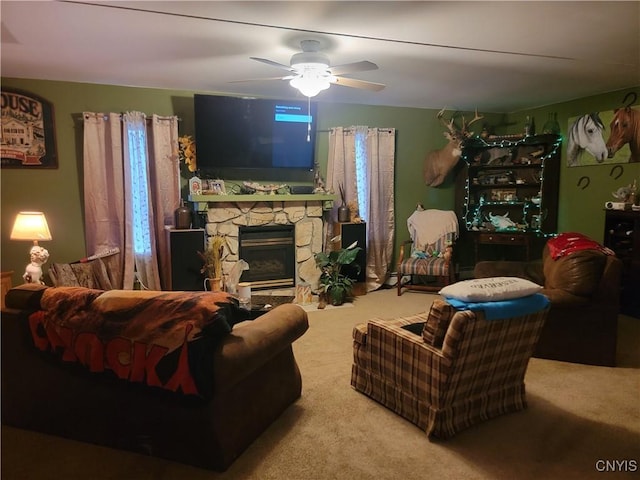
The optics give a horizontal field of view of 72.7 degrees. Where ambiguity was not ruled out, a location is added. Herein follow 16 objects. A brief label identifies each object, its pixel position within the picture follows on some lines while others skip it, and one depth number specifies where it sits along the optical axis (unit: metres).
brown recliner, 3.08
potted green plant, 4.84
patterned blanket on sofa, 1.90
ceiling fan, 3.03
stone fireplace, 4.76
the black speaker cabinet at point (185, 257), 4.47
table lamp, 3.79
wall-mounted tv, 4.66
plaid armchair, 2.19
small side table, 4.07
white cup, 4.33
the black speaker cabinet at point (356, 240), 5.18
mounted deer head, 5.49
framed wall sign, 4.26
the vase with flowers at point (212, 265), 4.56
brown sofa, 1.94
